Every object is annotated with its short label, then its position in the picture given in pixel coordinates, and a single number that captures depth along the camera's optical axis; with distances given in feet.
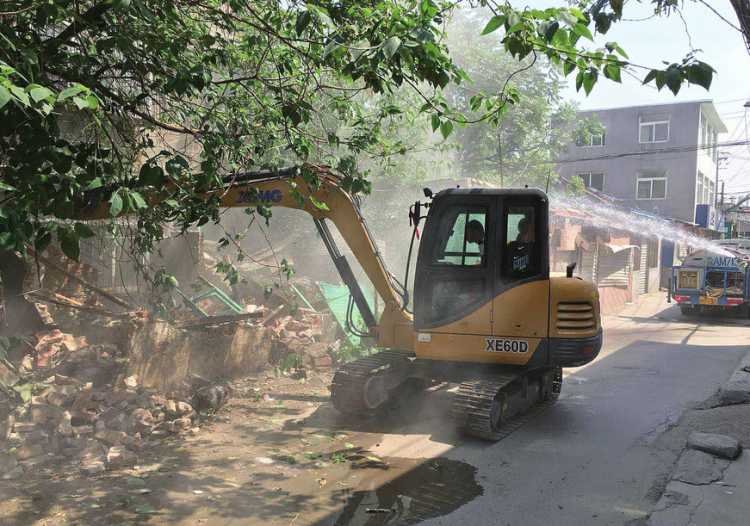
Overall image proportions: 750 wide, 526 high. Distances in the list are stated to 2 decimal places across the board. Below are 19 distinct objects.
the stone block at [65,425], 19.98
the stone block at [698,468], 16.94
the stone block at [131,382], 23.64
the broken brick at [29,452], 18.39
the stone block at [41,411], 20.43
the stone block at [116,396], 22.40
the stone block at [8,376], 21.44
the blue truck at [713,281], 57.77
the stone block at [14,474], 17.17
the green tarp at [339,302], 38.78
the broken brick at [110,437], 19.79
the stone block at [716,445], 18.61
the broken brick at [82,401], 21.18
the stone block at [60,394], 21.30
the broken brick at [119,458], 18.35
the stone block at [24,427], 19.74
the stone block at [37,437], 19.29
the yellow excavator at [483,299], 22.38
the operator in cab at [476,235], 22.88
